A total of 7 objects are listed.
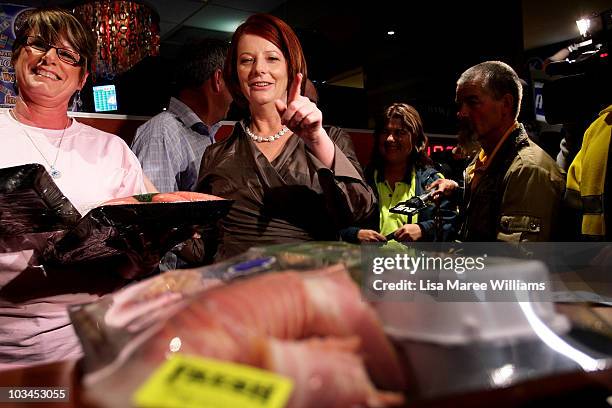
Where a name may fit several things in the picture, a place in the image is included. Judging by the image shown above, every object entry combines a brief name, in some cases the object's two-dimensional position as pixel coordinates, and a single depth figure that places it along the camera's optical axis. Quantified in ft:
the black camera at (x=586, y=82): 4.46
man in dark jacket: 4.69
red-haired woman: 3.14
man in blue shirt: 5.71
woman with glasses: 3.23
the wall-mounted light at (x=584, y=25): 4.69
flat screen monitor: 9.82
